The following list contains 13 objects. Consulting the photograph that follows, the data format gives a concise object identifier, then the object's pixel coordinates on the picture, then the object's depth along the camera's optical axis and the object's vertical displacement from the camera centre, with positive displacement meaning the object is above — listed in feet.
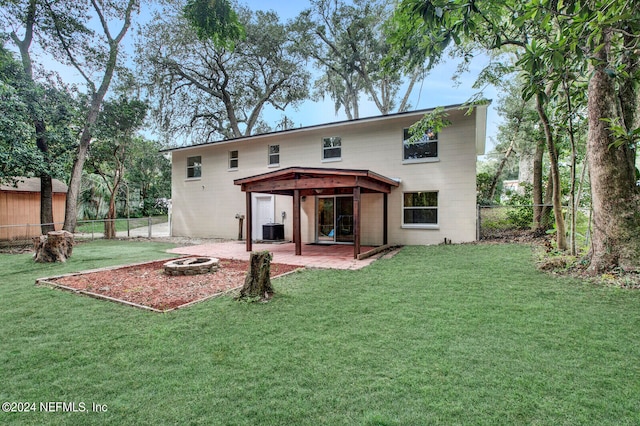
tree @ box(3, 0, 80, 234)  35.91 +19.13
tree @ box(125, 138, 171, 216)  83.10 +10.65
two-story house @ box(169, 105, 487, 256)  31.42 +3.45
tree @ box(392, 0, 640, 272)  16.88 +2.44
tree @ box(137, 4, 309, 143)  56.08 +28.88
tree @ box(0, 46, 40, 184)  31.86 +9.60
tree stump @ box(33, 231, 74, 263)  25.94 -2.68
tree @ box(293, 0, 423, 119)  59.77 +34.04
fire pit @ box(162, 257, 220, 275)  20.85 -3.58
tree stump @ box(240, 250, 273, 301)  15.12 -3.20
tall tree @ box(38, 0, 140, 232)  40.14 +22.48
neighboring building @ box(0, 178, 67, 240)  44.62 +1.37
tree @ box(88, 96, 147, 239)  44.52 +12.00
